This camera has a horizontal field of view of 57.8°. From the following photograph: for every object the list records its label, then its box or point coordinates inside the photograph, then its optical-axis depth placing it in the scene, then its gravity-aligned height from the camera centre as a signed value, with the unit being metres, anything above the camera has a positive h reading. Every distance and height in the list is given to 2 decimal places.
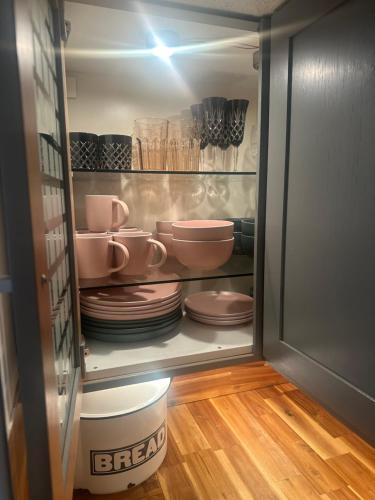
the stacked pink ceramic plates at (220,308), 0.97 -0.34
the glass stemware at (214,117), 0.99 +0.22
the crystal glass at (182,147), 0.99 +0.14
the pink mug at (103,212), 0.90 -0.04
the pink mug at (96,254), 0.79 -0.14
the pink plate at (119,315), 0.85 -0.30
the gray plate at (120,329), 0.86 -0.34
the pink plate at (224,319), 0.96 -0.35
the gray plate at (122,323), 0.86 -0.32
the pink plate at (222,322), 0.96 -0.36
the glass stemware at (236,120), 0.99 +0.22
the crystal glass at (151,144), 0.98 +0.15
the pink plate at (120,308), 0.85 -0.28
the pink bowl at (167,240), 1.01 -0.14
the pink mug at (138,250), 0.84 -0.14
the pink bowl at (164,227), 1.08 -0.10
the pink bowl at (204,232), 0.87 -0.10
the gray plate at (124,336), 0.86 -0.36
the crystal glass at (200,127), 1.02 +0.20
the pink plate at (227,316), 0.96 -0.34
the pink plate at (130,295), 0.86 -0.26
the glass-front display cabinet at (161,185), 0.84 +0.03
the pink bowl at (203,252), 0.87 -0.15
